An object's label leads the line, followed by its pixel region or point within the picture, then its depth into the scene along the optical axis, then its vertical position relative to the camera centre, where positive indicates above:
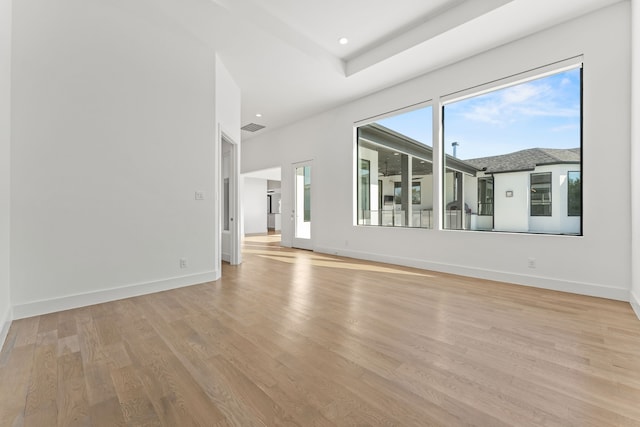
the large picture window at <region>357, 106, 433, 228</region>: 5.31 +0.89
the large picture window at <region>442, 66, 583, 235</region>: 3.81 +0.87
